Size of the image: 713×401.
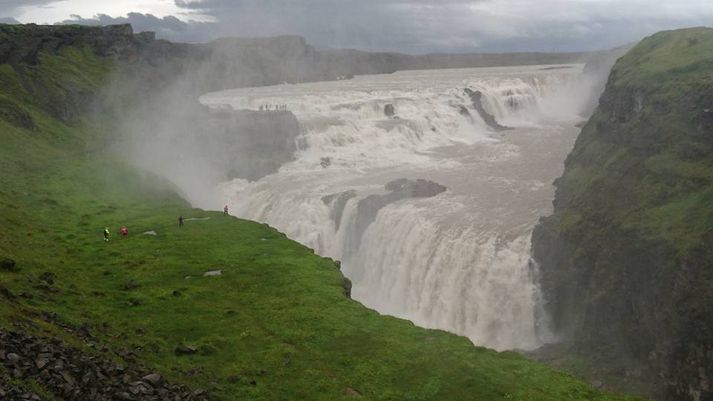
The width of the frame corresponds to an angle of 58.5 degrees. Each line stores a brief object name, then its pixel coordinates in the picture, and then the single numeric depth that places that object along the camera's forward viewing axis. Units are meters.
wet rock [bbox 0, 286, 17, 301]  19.98
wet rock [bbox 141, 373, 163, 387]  17.00
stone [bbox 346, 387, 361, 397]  19.28
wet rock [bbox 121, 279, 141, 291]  26.93
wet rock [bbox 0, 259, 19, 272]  24.61
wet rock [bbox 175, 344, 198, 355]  21.14
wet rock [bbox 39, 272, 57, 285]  25.14
